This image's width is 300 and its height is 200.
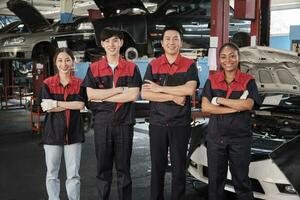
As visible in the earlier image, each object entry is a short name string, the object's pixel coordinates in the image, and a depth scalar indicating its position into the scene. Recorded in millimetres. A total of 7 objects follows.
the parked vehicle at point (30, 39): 9039
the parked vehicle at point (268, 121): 2994
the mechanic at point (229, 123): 2928
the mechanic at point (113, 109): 2973
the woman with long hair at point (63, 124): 3049
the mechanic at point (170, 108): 2971
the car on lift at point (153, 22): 7191
